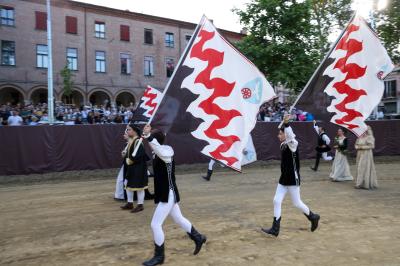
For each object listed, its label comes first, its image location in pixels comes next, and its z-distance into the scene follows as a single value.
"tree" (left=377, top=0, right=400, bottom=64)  21.30
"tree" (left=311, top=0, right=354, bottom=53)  33.69
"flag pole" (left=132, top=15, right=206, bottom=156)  6.33
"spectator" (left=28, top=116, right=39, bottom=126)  17.34
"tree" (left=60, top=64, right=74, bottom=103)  32.12
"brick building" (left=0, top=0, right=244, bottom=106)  34.47
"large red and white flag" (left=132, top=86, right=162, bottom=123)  15.90
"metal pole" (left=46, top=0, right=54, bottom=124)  19.85
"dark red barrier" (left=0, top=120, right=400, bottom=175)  14.68
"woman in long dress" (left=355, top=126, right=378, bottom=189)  11.81
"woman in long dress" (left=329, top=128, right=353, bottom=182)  13.31
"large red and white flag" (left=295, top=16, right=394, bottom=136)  8.31
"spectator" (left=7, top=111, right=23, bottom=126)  16.72
